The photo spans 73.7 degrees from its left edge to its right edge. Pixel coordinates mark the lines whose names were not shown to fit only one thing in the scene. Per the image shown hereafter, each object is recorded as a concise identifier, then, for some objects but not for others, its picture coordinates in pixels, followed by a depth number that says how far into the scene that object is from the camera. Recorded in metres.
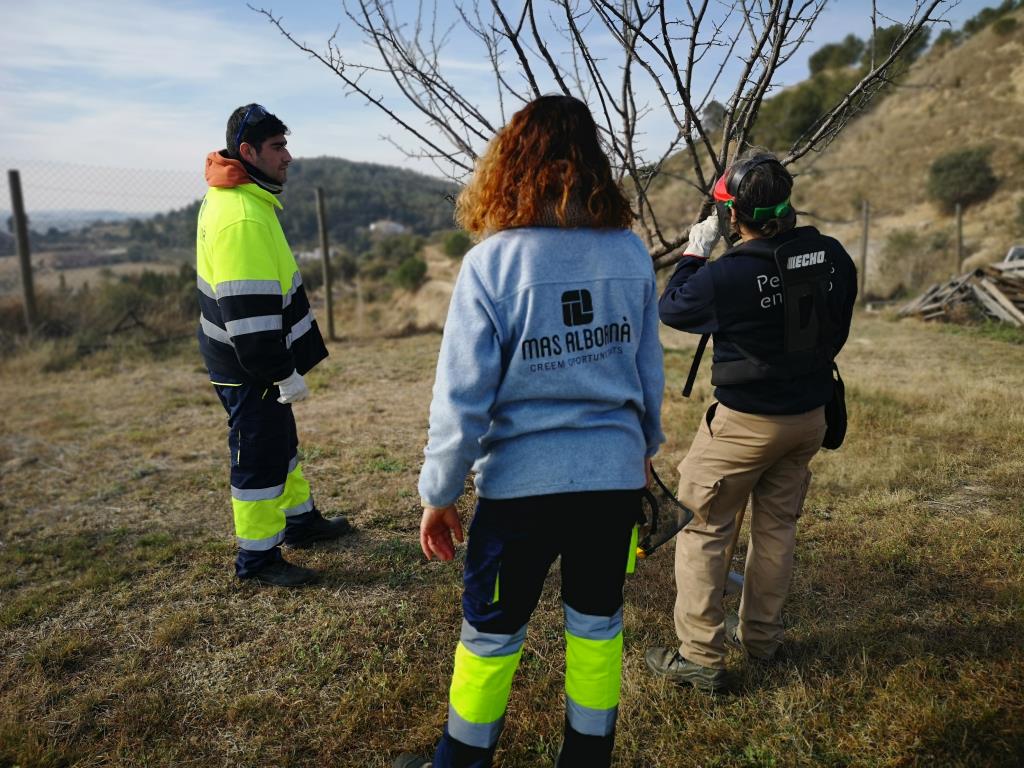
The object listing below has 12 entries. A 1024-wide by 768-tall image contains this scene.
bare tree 2.56
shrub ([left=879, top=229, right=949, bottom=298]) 15.11
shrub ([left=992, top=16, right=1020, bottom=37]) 32.22
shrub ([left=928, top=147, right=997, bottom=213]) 23.62
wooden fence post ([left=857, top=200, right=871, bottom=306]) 13.70
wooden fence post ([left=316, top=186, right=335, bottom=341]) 10.64
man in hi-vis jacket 3.00
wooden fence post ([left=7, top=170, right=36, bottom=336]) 8.09
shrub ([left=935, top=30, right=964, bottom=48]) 37.50
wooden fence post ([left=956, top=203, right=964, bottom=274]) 14.09
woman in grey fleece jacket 1.63
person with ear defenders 2.21
